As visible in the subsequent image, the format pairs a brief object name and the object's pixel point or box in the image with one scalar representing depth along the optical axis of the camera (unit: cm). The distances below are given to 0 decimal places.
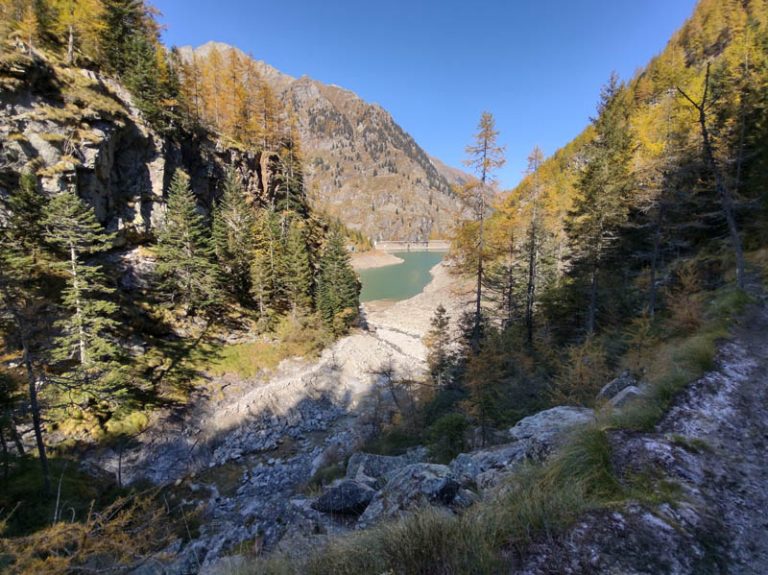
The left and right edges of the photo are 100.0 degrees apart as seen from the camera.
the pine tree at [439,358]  2070
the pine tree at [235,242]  3069
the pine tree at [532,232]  2248
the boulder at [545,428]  593
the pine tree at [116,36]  2977
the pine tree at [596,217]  1789
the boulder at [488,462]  607
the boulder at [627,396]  636
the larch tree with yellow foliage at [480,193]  1545
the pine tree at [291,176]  4319
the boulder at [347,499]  682
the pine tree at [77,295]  1652
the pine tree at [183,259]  2500
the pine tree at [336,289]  3269
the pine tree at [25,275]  1062
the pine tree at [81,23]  2719
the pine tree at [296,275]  3188
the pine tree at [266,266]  2966
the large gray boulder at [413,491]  493
